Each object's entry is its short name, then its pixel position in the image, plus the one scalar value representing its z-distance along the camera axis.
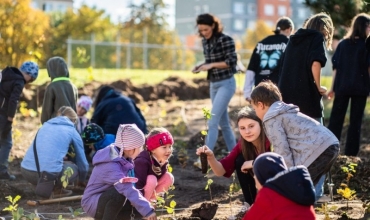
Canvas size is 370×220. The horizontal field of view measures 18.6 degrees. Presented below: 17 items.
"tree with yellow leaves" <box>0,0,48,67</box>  27.19
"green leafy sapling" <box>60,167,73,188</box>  9.58
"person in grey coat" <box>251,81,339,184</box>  7.93
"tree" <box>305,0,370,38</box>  20.02
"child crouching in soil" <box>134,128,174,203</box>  8.93
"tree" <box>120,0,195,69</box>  53.91
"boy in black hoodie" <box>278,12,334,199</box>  9.85
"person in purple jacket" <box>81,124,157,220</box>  8.23
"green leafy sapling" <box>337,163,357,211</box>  8.64
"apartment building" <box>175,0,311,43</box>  70.46
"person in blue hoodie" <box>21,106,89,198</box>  10.89
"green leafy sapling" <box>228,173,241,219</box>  10.91
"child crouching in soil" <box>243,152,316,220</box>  6.14
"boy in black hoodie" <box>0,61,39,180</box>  12.64
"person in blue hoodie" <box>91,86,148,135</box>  13.67
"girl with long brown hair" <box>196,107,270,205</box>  8.52
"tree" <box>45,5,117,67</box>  51.85
